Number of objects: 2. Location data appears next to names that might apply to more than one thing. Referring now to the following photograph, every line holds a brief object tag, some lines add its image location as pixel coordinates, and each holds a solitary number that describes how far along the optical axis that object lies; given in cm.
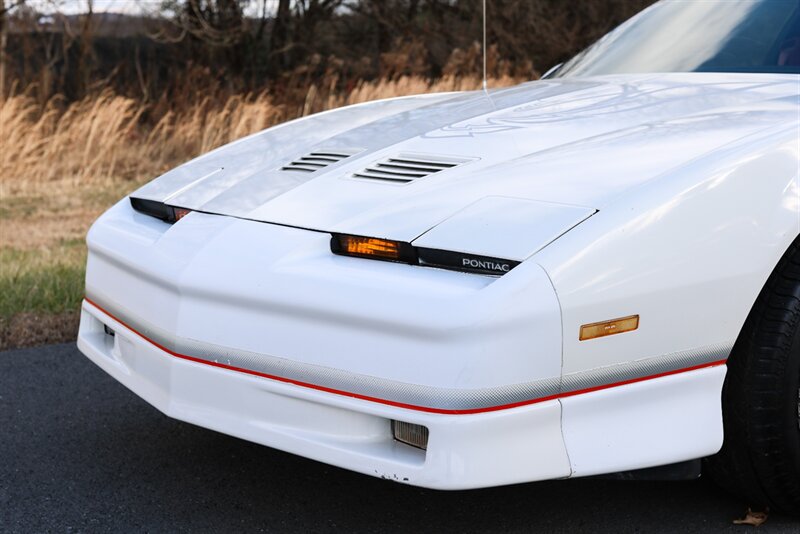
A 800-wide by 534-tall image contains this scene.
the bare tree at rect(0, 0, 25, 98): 1132
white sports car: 221
